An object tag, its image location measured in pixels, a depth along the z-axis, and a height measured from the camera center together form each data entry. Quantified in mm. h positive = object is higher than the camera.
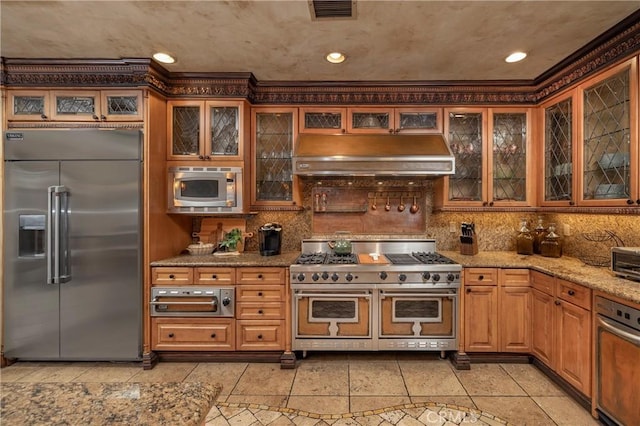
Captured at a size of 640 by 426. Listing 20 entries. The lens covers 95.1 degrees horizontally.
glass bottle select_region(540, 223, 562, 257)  2916 -320
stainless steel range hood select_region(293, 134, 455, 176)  2795 +494
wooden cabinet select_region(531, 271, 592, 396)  2094 -908
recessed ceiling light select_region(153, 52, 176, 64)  2567 +1387
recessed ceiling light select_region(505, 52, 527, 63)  2520 +1368
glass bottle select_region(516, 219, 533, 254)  3076 -295
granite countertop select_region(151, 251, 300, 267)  2725 -458
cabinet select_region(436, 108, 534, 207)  3117 +601
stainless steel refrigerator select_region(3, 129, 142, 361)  2617 -280
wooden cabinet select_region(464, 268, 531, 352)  2693 -917
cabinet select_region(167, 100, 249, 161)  3004 +864
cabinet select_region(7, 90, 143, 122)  2701 +1001
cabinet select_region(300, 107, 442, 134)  3152 +1005
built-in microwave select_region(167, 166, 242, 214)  2957 +232
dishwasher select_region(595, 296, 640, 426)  1722 -936
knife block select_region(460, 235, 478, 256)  3061 -357
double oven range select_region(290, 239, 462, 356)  2680 -859
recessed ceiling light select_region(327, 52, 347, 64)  2521 +1368
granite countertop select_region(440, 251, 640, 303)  1888 -466
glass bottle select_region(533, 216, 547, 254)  3109 -239
